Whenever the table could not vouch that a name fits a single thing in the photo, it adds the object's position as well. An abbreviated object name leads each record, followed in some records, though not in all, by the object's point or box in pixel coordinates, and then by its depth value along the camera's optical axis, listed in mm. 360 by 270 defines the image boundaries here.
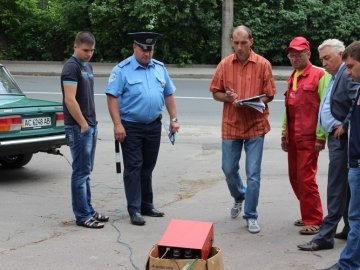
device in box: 4316
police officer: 6449
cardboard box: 4223
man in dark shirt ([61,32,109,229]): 6211
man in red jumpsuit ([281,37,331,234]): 6066
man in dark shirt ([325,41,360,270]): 4570
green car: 8031
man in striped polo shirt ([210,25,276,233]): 6277
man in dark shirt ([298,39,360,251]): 5402
